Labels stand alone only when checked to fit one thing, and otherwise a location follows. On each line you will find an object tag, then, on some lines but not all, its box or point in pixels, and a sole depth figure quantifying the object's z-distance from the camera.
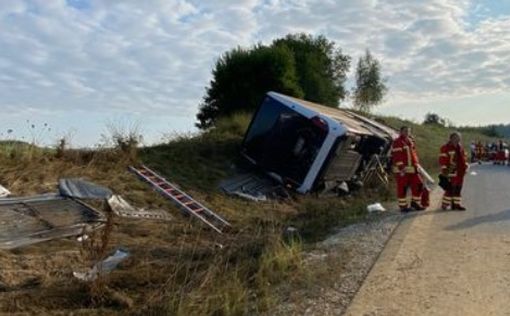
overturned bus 16.25
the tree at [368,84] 62.62
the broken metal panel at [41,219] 10.37
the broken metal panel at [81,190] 12.86
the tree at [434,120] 84.66
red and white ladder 13.84
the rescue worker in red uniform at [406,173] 13.23
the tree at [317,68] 48.88
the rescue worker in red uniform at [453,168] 13.56
